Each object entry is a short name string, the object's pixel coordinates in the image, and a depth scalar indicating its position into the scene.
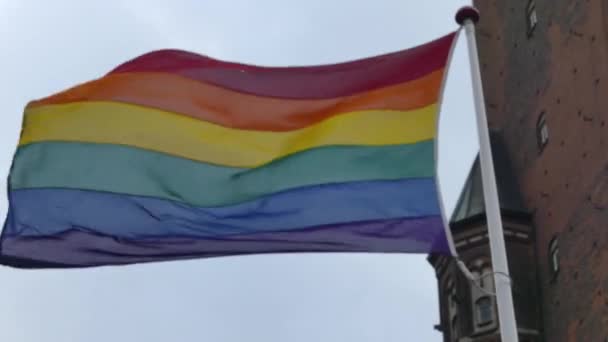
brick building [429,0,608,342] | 33.62
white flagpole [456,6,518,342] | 14.91
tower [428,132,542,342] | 36.38
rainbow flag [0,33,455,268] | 16.59
